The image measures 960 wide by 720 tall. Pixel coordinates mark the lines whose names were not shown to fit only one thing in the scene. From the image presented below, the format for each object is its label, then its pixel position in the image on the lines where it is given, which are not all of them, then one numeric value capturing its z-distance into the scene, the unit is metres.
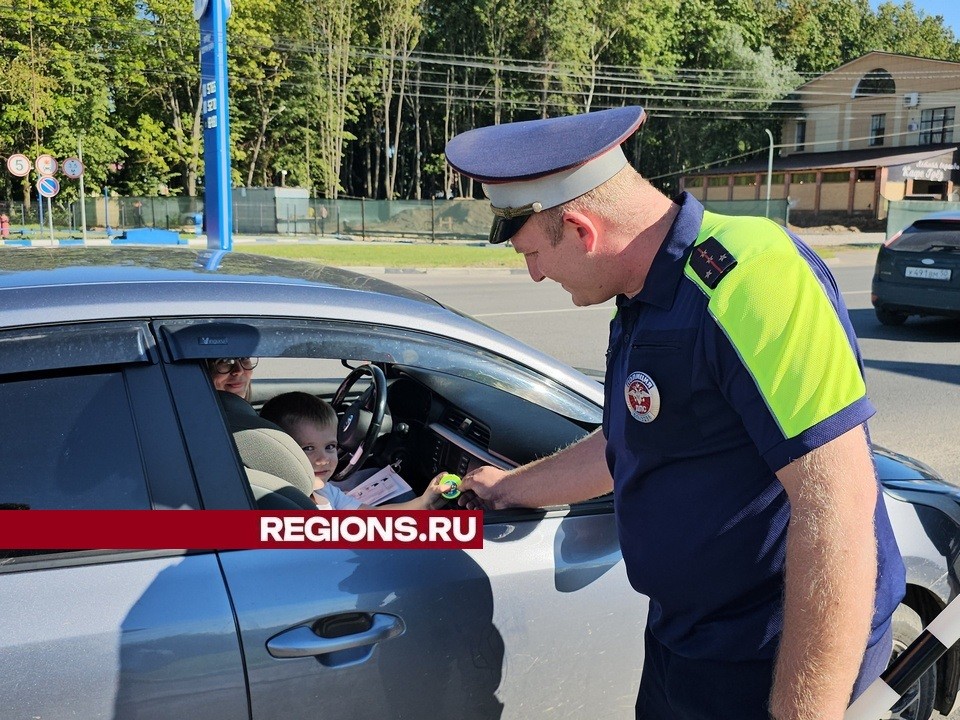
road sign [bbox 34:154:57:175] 21.33
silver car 1.58
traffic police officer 1.27
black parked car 10.24
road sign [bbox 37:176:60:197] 21.44
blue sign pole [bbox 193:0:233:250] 10.05
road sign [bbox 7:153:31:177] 21.49
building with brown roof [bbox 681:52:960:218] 47.81
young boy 2.88
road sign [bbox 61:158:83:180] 22.61
